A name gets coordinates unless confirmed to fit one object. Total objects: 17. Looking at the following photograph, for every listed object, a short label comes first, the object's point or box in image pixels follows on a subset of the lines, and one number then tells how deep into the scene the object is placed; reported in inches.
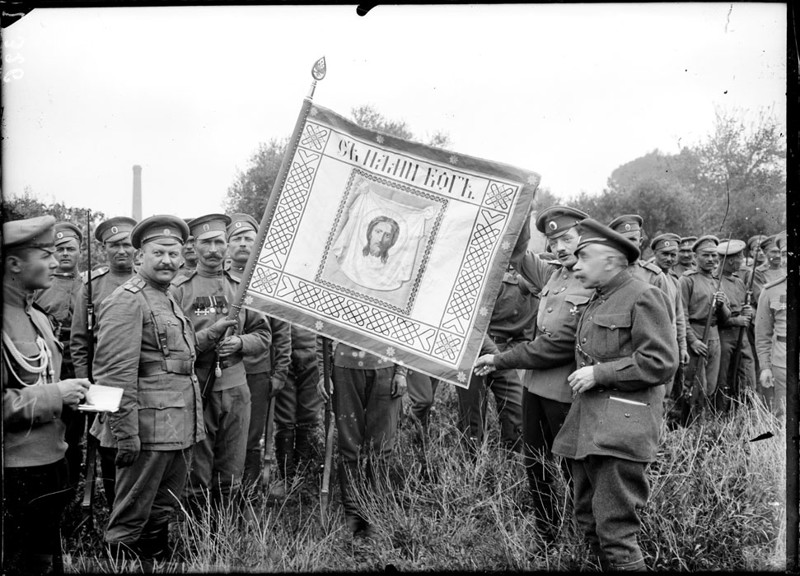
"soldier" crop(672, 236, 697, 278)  371.2
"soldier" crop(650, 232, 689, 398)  323.8
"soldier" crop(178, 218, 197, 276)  276.2
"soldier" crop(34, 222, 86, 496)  224.5
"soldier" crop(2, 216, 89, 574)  139.9
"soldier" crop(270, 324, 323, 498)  268.5
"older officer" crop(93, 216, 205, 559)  167.2
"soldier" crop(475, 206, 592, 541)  191.2
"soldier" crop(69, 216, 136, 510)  205.6
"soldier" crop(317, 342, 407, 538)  214.1
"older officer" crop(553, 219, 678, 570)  153.3
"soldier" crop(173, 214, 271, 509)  205.5
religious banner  181.8
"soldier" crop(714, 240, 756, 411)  339.3
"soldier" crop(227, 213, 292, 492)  239.5
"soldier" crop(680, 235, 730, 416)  315.9
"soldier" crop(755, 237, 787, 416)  265.3
